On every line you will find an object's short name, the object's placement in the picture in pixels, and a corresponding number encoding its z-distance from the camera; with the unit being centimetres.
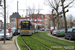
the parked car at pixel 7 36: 1938
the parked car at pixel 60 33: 2670
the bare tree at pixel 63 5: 2605
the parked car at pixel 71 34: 1845
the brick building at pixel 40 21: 9694
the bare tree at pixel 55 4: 3083
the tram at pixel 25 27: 2573
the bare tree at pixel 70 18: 7184
